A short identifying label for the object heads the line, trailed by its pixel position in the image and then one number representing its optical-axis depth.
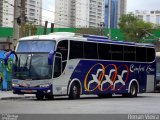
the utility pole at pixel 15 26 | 32.25
